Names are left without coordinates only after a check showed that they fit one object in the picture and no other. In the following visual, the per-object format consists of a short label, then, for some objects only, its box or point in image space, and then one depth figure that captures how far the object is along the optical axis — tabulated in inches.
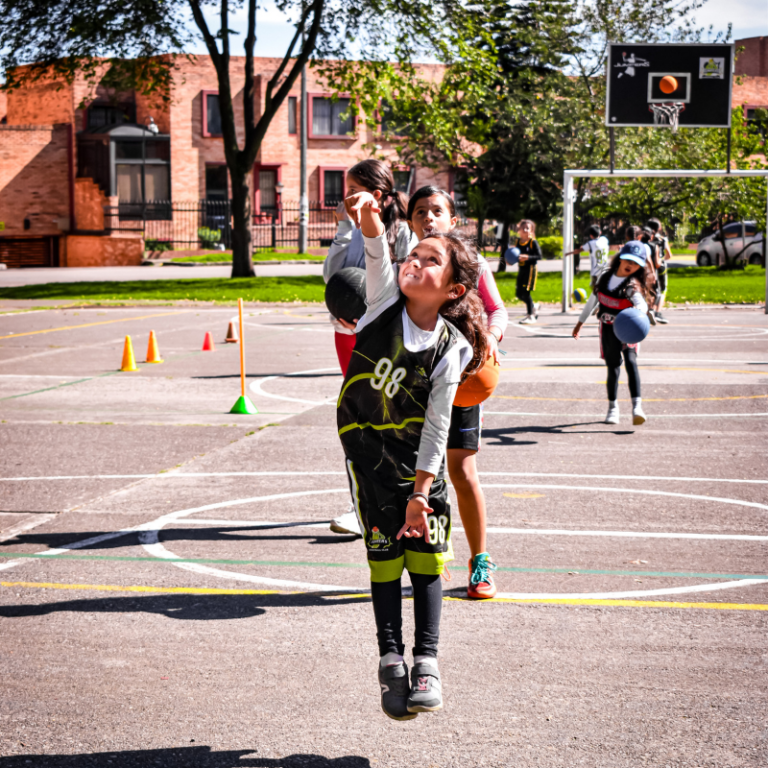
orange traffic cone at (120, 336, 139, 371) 568.1
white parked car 1654.8
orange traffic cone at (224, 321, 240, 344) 713.6
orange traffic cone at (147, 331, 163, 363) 604.7
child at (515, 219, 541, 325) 839.1
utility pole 1858.0
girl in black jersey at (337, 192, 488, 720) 149.3
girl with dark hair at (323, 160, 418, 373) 208.7
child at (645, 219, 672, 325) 764.0
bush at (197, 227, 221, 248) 1959.9
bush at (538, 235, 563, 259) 2022.6
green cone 435.2
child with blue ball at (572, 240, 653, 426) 408.5
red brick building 1846.7
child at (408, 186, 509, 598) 204.7
